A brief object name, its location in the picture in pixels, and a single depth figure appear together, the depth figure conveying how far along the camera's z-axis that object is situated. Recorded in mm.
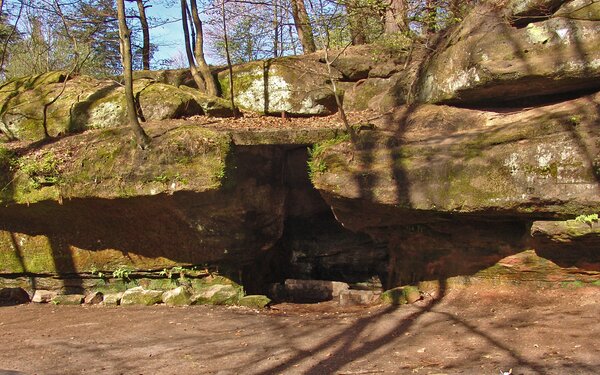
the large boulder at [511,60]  8406
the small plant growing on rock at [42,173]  10344
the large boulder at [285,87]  13016
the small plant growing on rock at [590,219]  7367
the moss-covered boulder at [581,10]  8461
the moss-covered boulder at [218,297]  10352
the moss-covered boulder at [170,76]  14688
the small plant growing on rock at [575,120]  7699
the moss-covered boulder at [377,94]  11375
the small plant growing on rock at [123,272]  11555
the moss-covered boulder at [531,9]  8953
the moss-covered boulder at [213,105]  12602
